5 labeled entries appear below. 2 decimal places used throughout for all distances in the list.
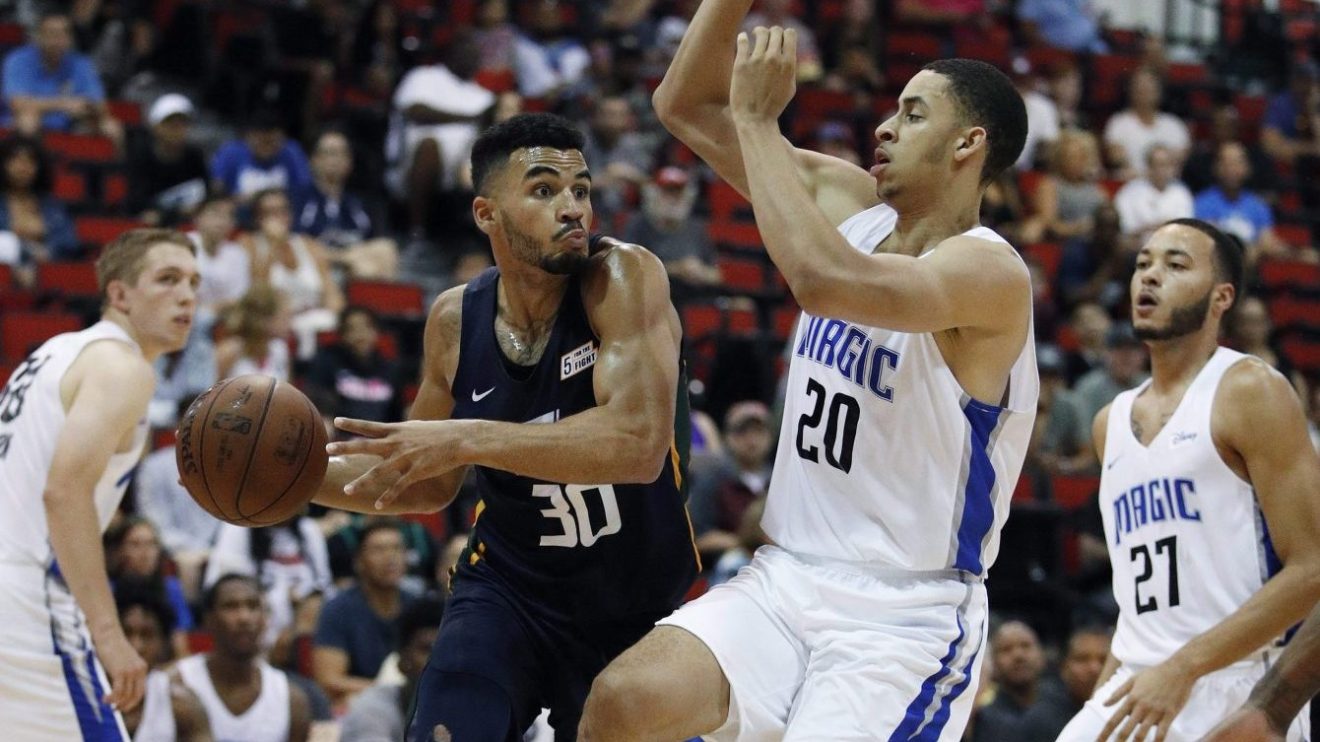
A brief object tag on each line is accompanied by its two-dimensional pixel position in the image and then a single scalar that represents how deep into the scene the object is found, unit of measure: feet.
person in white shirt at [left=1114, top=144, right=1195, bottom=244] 46.29
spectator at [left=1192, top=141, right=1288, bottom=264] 47.65
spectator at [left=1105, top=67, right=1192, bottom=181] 50.37
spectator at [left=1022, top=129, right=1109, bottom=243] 45.24
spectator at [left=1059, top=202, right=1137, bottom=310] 43.21
